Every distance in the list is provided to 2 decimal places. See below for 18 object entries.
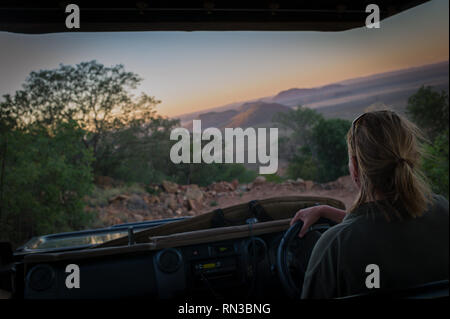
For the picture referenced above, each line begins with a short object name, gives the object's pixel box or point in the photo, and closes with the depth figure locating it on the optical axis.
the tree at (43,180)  4.19
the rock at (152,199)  5.49
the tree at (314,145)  6.05
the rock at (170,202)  5.56
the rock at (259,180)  5.99
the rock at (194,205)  5.62
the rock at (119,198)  5.30
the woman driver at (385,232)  0.88
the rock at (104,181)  5.23
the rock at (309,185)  6.08
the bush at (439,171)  5.03
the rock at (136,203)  5.38
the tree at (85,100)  4.73
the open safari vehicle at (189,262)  1.44
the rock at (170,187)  5.57
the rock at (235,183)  5.81
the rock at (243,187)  5.93
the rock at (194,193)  5.62
